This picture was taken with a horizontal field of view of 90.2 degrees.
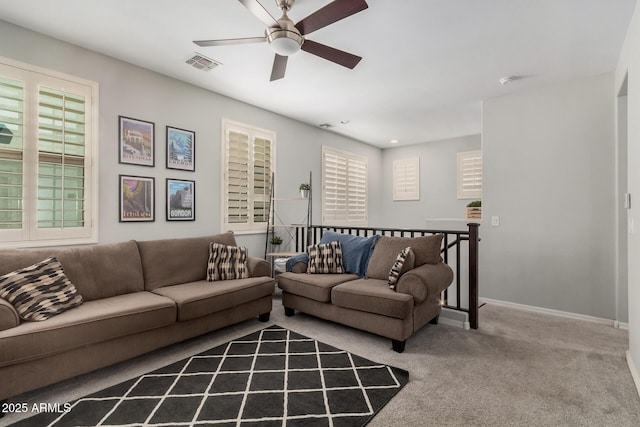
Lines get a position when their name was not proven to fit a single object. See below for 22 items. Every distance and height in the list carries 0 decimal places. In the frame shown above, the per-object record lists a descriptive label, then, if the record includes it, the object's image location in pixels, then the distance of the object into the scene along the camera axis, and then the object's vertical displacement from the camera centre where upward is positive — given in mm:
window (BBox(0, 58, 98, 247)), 2662 +504
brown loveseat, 2693 -705
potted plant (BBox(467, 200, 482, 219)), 4426 +72
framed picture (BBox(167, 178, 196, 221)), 3711 +173
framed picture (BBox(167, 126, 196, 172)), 3705 +779
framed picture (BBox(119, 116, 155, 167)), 3315 +778
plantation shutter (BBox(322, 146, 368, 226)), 5922 +536
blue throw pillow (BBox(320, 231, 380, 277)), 3572 -425
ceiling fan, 1971 +1277
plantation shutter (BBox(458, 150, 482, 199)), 6152 +809
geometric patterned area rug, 1792 -1145
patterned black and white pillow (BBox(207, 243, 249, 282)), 3375 -529
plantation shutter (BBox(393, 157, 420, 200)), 6996 +818
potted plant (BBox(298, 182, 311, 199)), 4852 +393
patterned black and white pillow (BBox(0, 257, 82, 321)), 2135 -546
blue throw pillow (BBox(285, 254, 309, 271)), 3714 -531
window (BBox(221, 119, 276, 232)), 4289 +555
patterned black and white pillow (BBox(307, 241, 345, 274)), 3602 -502
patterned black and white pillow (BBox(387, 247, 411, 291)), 2877 -497
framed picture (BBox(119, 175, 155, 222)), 3320 +168
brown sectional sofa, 1943 -716
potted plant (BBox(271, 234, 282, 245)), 4640 -383
